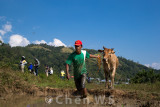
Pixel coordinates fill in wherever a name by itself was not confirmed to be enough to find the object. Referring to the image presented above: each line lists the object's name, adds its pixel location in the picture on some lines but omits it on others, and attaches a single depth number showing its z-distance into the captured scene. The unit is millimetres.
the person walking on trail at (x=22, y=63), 12531
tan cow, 8164
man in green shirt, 4941
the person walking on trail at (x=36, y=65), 13319
